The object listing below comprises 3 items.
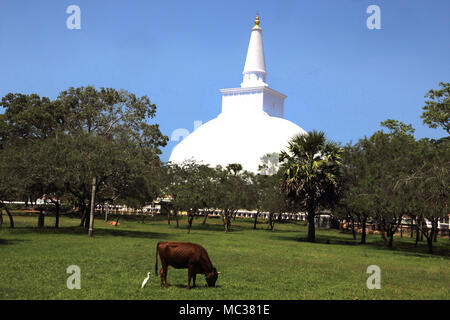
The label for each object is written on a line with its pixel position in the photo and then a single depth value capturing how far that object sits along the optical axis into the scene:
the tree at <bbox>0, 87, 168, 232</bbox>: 29.62
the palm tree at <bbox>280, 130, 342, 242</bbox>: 34.94
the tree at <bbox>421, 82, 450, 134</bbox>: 47.88
